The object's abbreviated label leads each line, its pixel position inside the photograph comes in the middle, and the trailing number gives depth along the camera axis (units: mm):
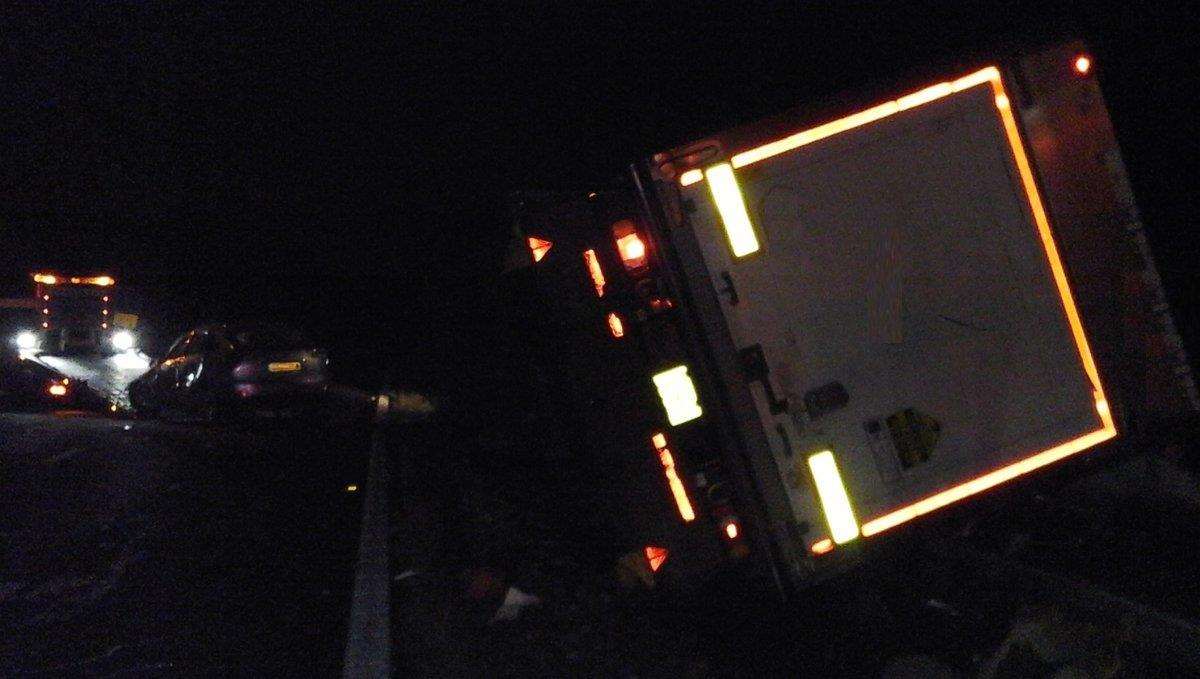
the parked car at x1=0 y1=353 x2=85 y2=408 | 18375
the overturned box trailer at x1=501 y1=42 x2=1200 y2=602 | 5188
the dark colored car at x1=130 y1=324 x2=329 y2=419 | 14898
